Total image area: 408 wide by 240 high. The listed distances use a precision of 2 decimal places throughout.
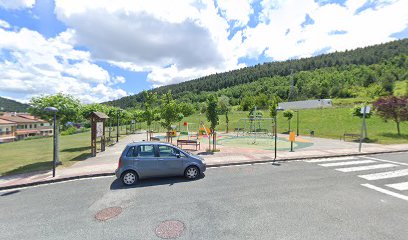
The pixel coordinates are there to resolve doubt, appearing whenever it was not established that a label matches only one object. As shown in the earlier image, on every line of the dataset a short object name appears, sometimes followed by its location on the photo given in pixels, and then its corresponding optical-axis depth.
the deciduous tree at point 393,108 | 22.52
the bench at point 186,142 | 16.98
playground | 18.05
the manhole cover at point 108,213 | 5.73
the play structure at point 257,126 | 30.31
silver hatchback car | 8.36
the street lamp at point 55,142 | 9.12
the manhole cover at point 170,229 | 4.82
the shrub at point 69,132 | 52.78
